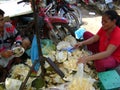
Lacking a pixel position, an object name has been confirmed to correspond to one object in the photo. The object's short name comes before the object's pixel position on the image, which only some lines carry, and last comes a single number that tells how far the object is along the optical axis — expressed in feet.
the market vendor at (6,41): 8.98
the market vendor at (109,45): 8.05
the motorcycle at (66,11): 14.26
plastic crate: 7.62
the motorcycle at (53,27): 11.03
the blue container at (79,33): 11.29
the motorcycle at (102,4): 19.44
